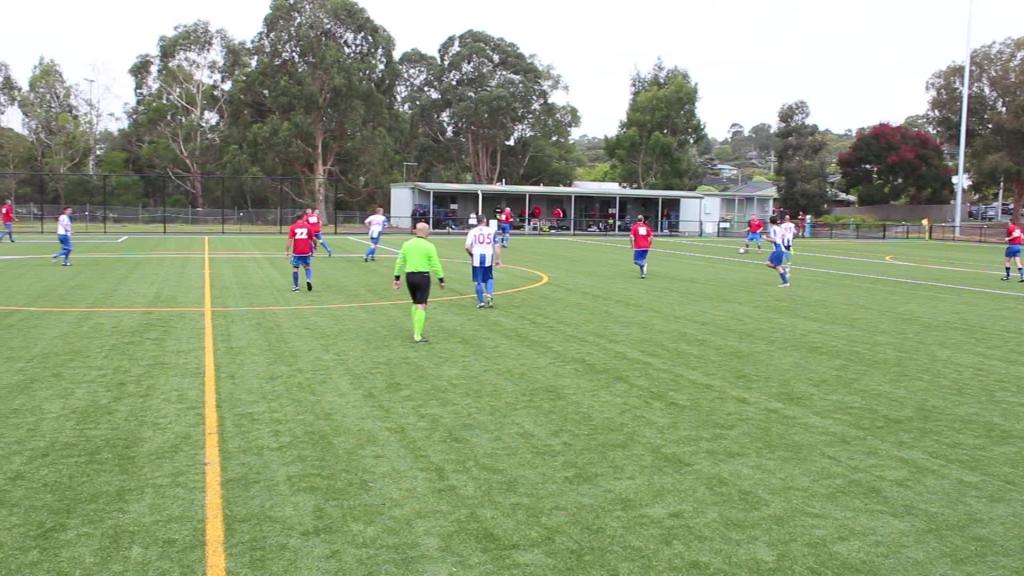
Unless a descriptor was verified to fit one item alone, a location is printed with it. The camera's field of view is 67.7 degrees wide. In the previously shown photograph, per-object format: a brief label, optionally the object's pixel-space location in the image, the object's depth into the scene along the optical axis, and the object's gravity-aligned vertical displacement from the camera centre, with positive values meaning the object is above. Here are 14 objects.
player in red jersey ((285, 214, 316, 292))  15.97 -0.47
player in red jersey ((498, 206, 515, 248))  31.14 +0.13
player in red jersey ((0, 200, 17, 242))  32.94 +0.17
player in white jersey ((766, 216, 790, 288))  19.19 -0.69
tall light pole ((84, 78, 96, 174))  73.12 +7.84
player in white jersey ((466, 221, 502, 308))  13.77 -0.57
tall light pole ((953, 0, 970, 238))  46.57 +6.34
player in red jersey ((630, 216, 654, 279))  20.56 -0.42
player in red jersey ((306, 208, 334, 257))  19.66 +0.06
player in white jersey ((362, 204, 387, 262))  24.61 -0.20
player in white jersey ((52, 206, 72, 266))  21.47 -0.32
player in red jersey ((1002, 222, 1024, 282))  20.95 -0.35
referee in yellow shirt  10.41 -0.59
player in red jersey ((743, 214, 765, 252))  34.66 -0.11
